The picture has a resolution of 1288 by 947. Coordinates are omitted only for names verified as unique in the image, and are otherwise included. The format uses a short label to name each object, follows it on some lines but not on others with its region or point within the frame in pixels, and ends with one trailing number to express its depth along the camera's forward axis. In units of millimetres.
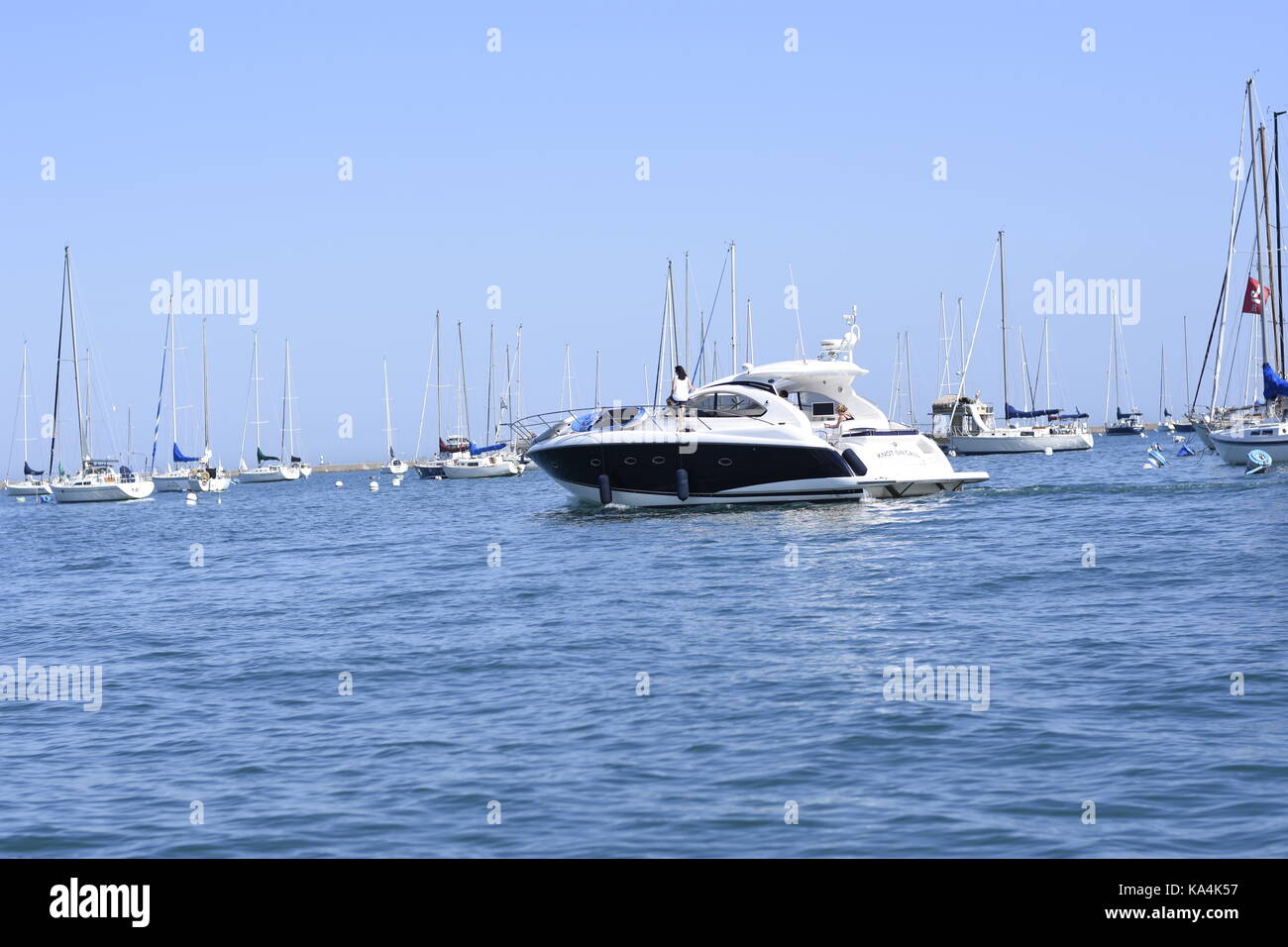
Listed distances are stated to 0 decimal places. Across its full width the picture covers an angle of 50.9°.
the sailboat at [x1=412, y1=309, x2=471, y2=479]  102712
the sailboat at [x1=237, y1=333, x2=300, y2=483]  118875
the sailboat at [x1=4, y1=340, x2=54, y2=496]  109250
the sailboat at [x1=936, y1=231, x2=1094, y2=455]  93938
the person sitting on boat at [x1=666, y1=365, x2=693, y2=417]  33562
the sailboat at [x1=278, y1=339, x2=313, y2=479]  116688
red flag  53562
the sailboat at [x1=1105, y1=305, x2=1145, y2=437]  152125
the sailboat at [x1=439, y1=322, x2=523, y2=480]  100188
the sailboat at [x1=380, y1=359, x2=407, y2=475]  122000
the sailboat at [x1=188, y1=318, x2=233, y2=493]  96500
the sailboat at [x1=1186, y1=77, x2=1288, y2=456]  46719
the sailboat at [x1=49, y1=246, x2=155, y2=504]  79062
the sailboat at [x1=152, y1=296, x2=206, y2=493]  97375
